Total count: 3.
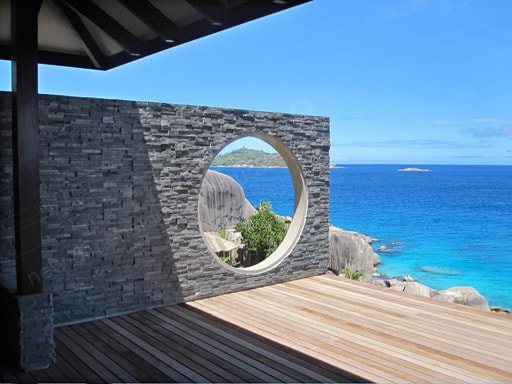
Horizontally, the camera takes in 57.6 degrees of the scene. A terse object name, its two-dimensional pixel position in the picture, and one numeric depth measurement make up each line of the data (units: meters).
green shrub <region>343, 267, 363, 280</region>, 6.47
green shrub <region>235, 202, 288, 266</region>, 7.75
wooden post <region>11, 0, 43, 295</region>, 3.03
